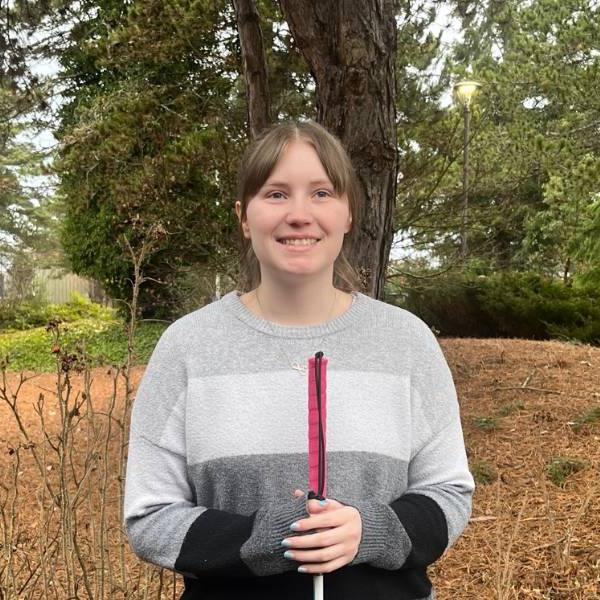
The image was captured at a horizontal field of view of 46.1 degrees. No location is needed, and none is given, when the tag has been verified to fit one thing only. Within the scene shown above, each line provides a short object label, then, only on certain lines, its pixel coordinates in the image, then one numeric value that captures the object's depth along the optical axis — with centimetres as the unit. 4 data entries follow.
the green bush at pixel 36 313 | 1856
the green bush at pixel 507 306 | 1025
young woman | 121
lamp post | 792
